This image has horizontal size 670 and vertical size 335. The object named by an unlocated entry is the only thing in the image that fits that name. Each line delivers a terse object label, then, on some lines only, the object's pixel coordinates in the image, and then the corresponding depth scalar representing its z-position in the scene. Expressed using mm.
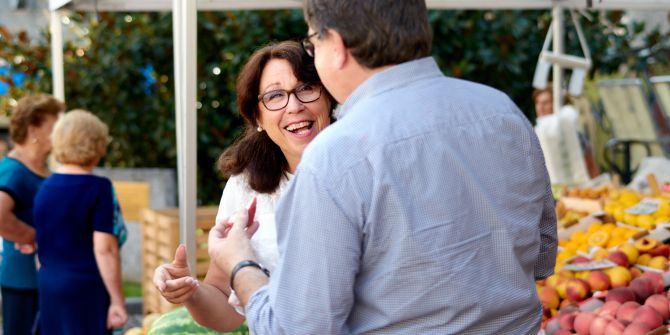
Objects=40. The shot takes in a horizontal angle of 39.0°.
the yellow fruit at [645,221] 4690
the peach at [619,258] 4043
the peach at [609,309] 3484
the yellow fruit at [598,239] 4480
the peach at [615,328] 3312
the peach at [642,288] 3703
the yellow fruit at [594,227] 4734
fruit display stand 3420
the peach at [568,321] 3600
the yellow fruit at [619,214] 4938
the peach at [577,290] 3938
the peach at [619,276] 3893
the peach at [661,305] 3393
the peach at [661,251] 4219
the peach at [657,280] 3705
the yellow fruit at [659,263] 4055
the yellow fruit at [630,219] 4812
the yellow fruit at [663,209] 4727
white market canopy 3586
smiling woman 2451
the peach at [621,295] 3615
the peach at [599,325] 3389
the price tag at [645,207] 4786
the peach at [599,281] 3896
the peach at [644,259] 4156
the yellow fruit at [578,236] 4695
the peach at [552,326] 3611
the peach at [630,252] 4145
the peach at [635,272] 4004
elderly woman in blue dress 4465
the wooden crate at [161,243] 5621
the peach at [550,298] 3994
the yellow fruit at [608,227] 4628
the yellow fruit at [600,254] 4195
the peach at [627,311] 3395
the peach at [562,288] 4012
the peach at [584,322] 3482
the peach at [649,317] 3277
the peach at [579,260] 4227
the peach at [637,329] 3223
